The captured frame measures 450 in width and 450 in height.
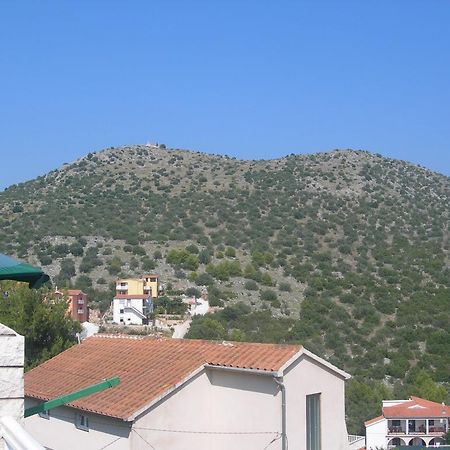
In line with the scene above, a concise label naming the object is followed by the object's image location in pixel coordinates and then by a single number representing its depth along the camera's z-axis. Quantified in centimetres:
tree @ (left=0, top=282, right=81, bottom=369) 1912
